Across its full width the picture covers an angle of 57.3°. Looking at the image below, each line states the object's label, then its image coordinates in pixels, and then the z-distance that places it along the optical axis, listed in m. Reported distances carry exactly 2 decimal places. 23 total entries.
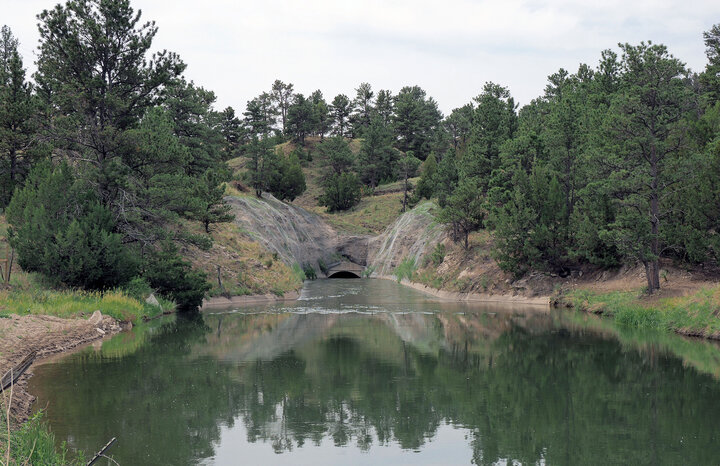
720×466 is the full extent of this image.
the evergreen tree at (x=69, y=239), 35.22
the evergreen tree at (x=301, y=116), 139.75
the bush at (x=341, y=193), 114.38
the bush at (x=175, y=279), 42.91
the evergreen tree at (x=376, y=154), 120.61
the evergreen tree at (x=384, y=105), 154.00
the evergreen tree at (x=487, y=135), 68.88
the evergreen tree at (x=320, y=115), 143.38
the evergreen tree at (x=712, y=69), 71.44
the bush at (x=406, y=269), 81.62
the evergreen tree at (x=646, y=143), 37.31
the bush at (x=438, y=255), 72.19
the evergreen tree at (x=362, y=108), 156.62
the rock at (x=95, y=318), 32.33
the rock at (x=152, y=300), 41.54
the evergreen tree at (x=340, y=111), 155.25
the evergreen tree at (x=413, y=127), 139.38
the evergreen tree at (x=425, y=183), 105.69
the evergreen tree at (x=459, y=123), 120.81
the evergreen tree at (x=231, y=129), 134.20
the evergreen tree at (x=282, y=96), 157.62
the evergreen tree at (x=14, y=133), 48.91
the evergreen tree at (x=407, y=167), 105.11
